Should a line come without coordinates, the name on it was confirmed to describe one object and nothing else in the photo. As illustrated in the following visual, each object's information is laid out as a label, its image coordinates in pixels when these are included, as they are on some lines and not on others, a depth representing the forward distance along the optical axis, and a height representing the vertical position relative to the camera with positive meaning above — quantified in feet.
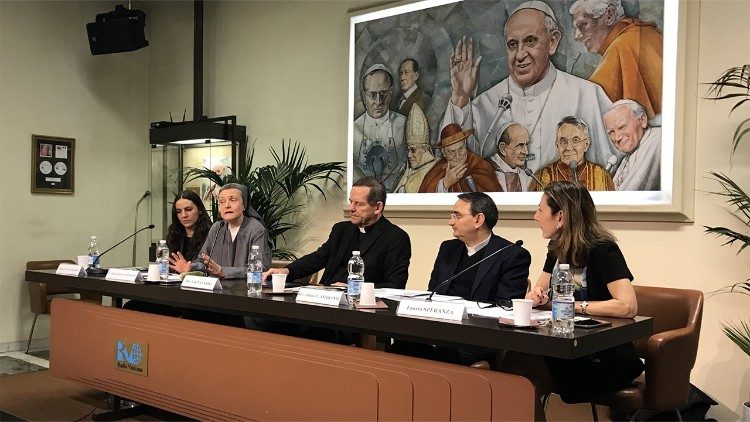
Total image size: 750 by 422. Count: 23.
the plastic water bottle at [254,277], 9.78 -1.17
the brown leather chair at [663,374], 8.45 -2.17
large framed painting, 12.24 +2.12
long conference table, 6.82 -2.04
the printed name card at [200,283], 9.92 -1.30
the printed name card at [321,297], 8.32 -1.25
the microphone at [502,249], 8.56 -0.63
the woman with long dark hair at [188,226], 13.69 -0.64
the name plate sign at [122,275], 11.17 -1.36
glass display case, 19.51 +0.88
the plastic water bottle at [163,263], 11.20 -1.15
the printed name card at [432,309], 7.20 -1.20
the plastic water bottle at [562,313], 6.65 -1.10
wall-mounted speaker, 18.89 +4.64
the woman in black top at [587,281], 8.27 -0.97
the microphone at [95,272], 12.21 -1.44
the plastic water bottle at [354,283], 8.63 -1.08
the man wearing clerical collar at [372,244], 11.41 -0.77
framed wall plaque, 19.24 +0.84
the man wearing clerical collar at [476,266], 9.23 -0.91
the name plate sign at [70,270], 12.28 -1.42
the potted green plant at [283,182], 16.94 +0.39
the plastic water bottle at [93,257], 12.60 -1.20
